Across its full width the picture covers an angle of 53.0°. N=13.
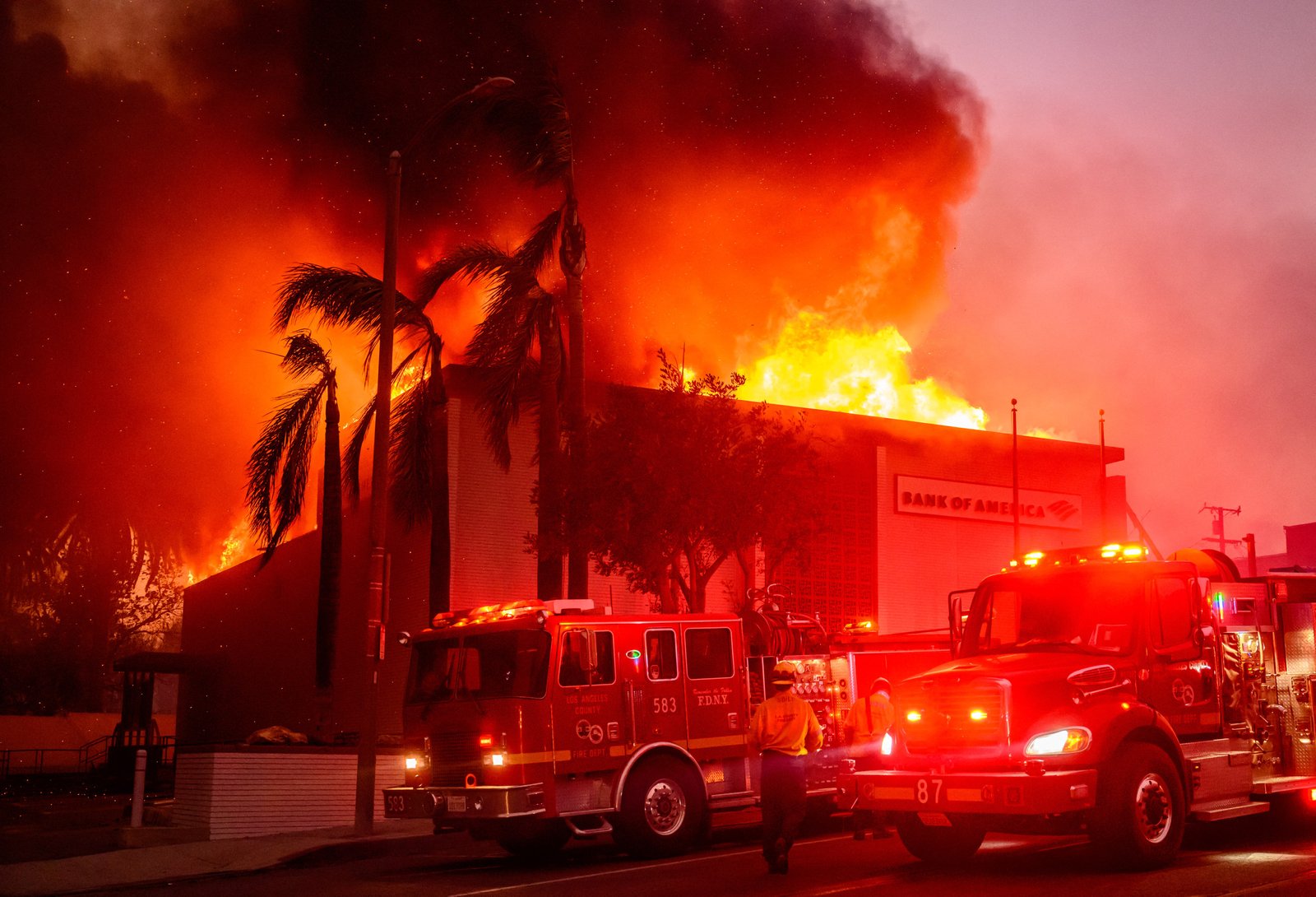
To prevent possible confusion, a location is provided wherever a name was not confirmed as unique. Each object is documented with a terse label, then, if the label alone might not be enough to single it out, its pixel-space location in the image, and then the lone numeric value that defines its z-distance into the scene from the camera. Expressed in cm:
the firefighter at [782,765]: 1073
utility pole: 6669
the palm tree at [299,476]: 2380
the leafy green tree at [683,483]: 1950
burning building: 2575
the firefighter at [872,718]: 1360
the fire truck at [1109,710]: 959
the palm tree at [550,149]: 2225
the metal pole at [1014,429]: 3036
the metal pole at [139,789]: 1631
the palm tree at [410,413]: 2183
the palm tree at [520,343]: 2153
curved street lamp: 1573
